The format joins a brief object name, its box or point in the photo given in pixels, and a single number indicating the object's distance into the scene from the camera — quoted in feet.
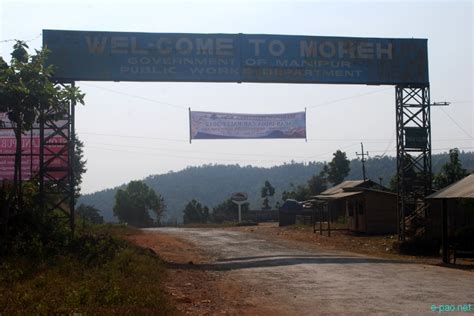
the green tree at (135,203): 236.02
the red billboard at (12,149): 88.74
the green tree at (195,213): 249.98
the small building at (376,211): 112.47
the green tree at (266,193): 282.97
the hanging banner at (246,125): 90.12
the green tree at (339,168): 233.96
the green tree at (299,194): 254.24
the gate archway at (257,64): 69.67
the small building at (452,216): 78.48
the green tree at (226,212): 223.71
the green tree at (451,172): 152.56
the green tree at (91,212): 176.88
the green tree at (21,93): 51.21
